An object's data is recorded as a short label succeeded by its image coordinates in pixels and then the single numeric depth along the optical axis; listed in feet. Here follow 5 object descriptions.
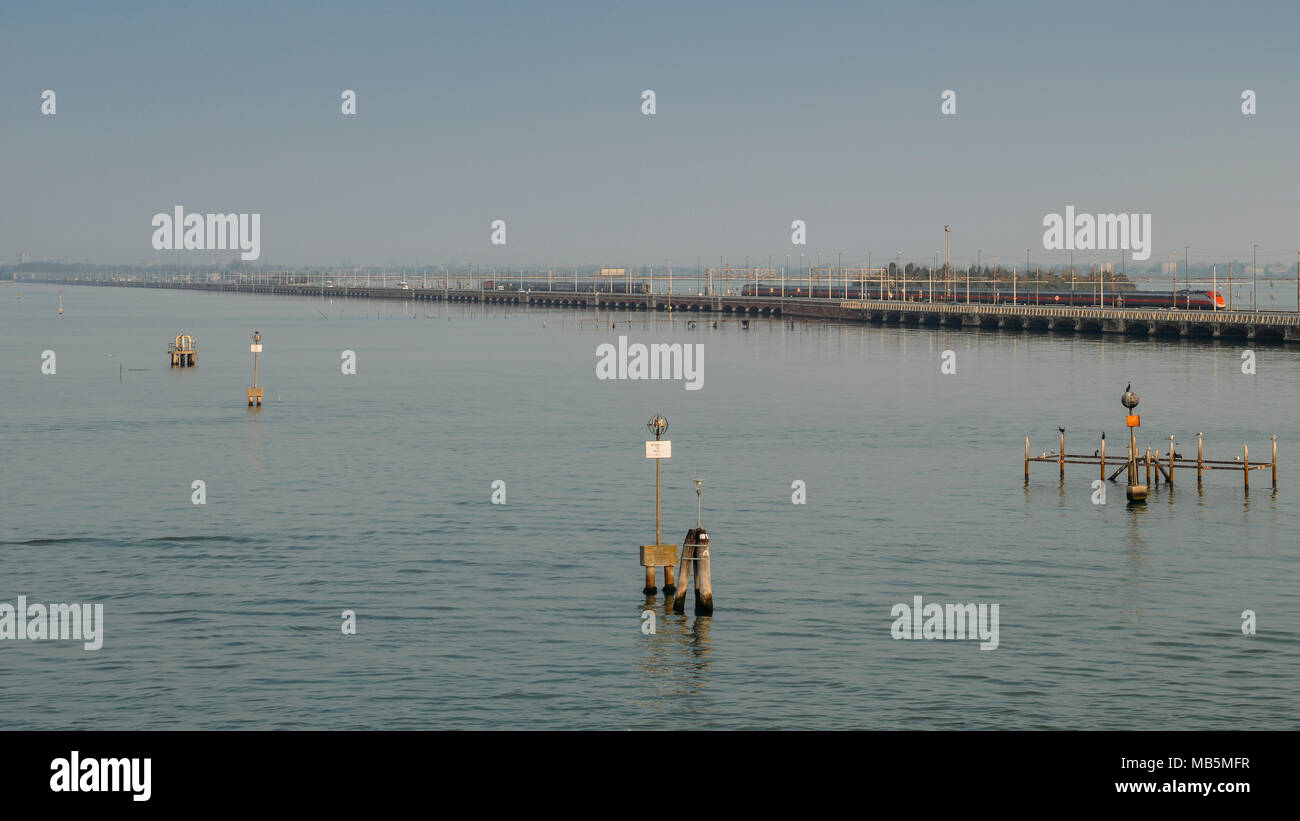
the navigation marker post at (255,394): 348.40
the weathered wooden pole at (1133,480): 196.13
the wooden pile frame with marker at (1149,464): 197.06
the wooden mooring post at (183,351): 494.09
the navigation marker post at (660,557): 133.49
